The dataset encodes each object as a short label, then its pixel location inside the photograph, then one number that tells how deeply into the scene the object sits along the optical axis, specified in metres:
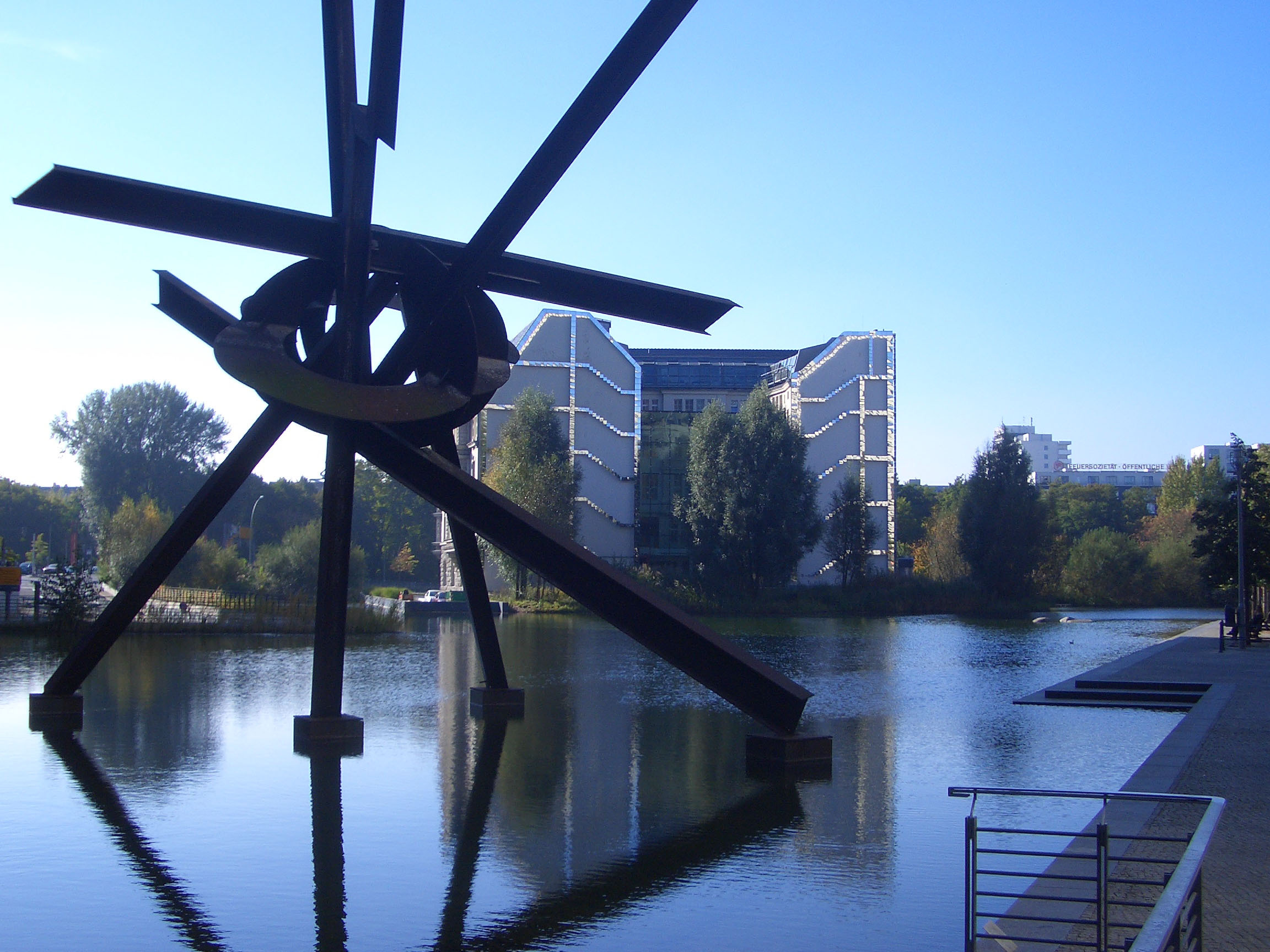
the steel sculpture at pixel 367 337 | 10.27
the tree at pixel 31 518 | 105.25
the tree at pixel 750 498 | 56.31
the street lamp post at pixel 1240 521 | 28.95
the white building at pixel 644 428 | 63.75
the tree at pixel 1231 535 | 33.66
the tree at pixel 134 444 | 78.31
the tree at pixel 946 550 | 61.50
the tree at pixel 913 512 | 106.50
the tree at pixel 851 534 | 59.88
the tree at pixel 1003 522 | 57.81
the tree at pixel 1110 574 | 65.69
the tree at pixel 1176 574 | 65.31
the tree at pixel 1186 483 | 93.56
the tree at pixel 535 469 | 55.53
